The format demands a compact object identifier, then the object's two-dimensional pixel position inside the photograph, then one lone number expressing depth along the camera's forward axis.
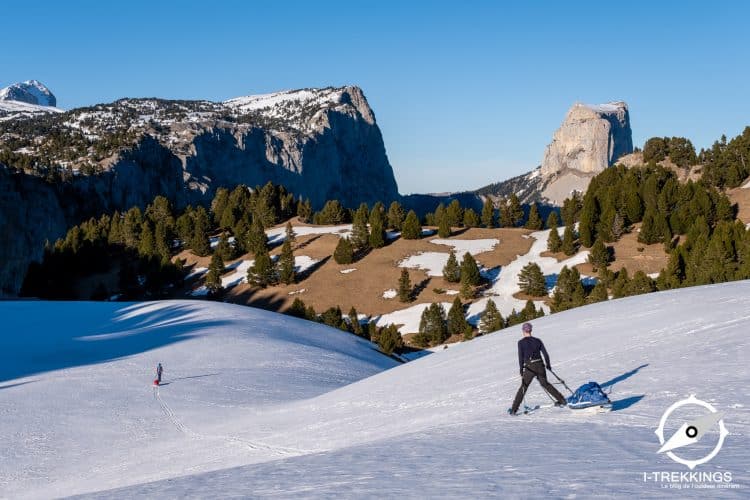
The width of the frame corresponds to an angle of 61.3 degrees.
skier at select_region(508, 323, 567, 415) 12.41
